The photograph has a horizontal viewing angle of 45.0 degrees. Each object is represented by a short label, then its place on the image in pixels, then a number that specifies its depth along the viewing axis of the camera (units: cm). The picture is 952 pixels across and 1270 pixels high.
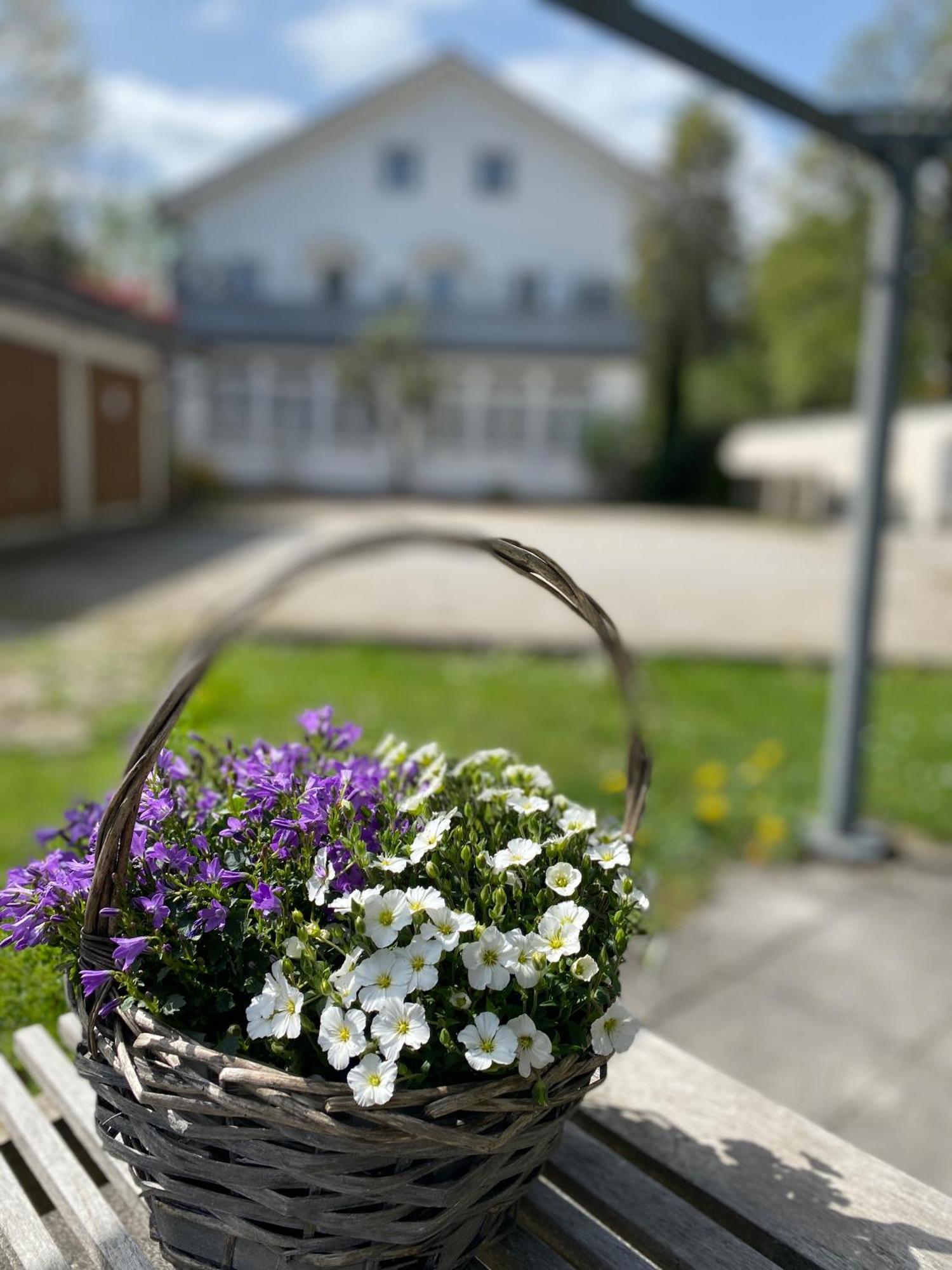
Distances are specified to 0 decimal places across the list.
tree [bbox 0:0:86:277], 2459
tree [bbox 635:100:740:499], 2741
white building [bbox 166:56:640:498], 2770
